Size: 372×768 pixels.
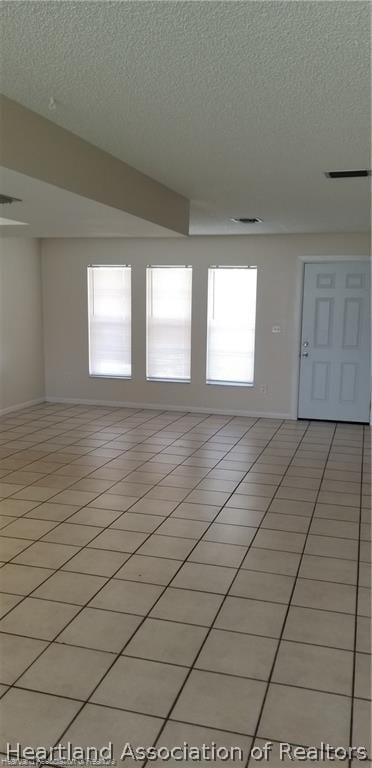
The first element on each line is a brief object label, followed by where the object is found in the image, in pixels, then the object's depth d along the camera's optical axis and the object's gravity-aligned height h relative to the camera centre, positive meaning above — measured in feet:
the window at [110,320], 24.66 -0.17
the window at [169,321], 24.02 -0.18
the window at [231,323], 23.34 -0.23
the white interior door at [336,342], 21.94 -0.91
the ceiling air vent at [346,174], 11.71 +3.02
